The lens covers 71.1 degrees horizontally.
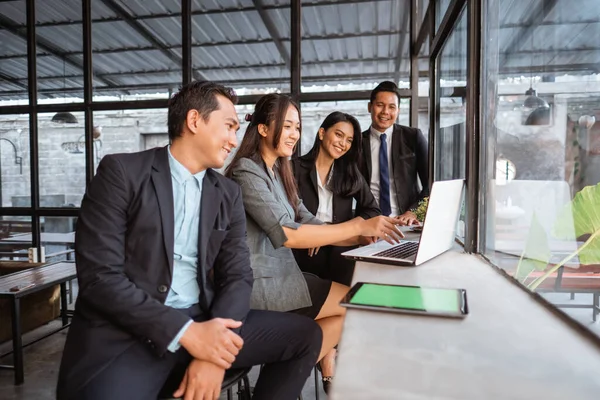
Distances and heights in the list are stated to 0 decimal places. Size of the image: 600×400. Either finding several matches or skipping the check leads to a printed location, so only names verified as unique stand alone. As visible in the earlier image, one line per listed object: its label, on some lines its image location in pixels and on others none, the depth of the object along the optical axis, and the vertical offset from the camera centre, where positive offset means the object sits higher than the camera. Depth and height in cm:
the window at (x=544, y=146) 89 +11
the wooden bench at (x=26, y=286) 264 -67
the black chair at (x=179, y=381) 113 -55
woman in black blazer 237 +7
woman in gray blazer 154 -15
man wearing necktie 276 +22
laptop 129 -16
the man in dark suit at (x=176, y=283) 113 -28
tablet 88 -25
